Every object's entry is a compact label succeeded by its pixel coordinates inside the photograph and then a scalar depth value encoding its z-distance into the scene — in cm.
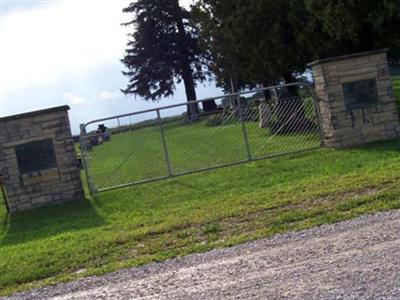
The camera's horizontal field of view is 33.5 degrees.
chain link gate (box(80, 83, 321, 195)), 1530
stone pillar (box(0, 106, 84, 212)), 1319
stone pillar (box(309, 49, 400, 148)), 1448
